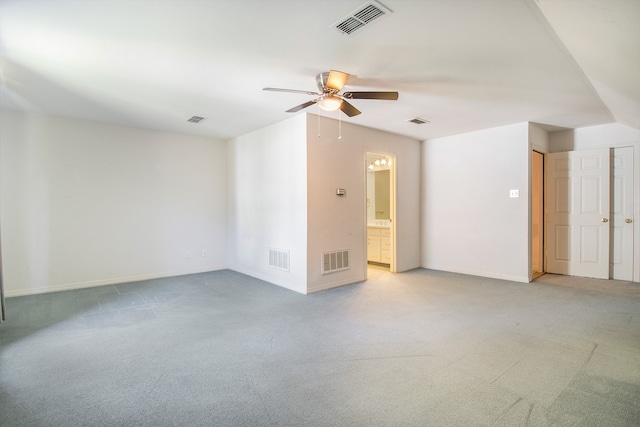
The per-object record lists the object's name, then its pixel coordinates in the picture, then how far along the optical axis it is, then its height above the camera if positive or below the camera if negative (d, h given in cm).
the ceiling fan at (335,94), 308 +112
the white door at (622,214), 519 -21
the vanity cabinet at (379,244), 664 -83
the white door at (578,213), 535 -19
